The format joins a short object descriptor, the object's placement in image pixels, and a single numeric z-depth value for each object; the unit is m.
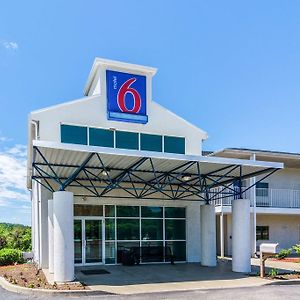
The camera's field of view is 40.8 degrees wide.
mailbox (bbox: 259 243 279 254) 14.59
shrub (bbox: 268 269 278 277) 14.73
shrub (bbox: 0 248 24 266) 18.86
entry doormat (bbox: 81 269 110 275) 15.49
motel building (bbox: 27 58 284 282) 16.12
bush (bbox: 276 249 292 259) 16.17
